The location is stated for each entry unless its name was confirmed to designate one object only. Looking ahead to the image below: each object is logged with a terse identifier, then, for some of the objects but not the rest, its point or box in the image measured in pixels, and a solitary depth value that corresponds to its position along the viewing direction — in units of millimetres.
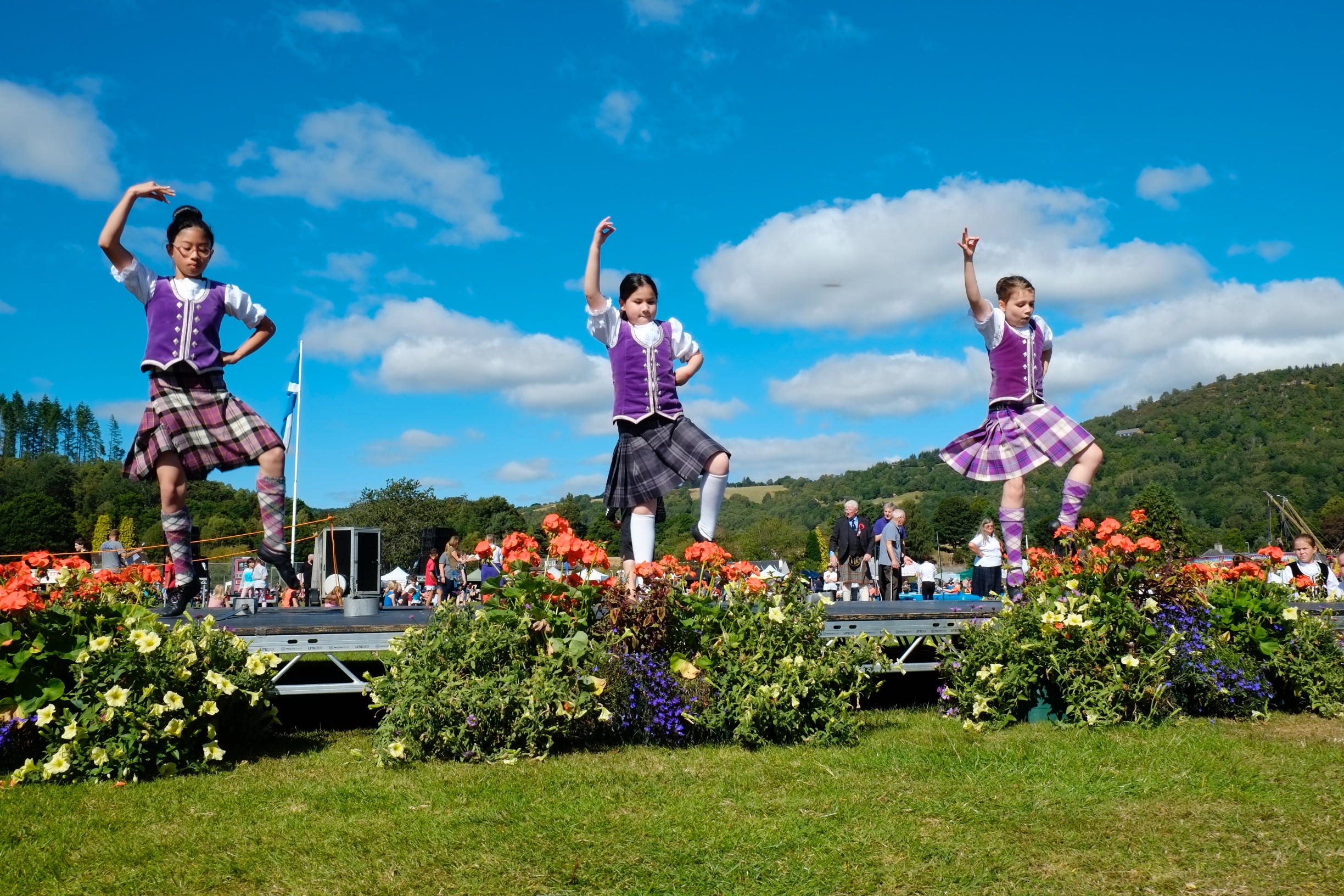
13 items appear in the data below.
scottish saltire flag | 16609
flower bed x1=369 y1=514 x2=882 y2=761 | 3895
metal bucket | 6105
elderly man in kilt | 11336
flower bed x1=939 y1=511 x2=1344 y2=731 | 4508
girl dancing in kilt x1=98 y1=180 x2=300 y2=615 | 5152
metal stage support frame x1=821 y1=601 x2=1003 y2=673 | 4852
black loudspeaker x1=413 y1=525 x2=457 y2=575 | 15406
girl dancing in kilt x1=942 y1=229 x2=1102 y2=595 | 6102
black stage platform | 4387
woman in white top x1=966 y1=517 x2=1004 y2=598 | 8438
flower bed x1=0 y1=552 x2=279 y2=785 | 3588
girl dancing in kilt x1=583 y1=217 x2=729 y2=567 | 5395
